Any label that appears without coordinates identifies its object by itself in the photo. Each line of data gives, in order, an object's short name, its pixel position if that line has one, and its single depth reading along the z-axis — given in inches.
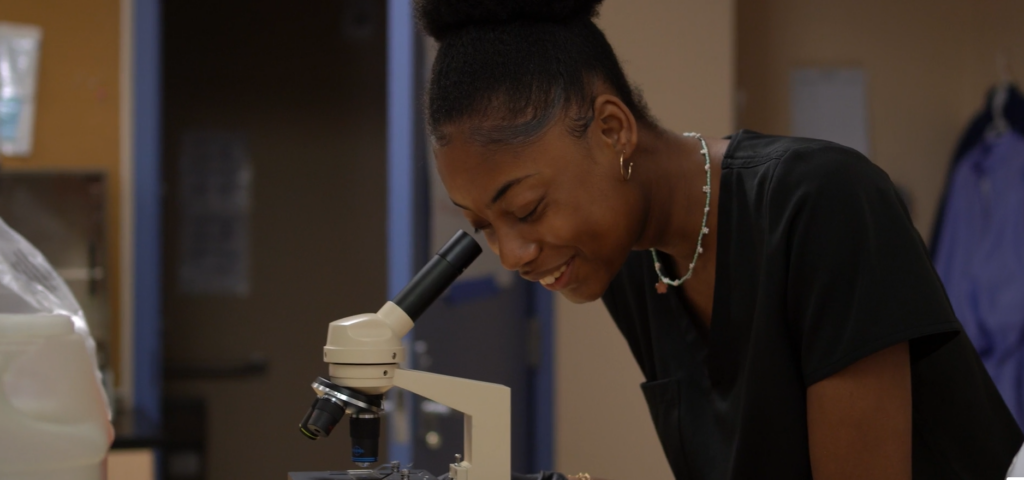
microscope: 74.4
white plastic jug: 72.6
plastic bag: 77.5
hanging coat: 148.4
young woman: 74.6
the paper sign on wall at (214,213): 196.8
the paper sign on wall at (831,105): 160.4
